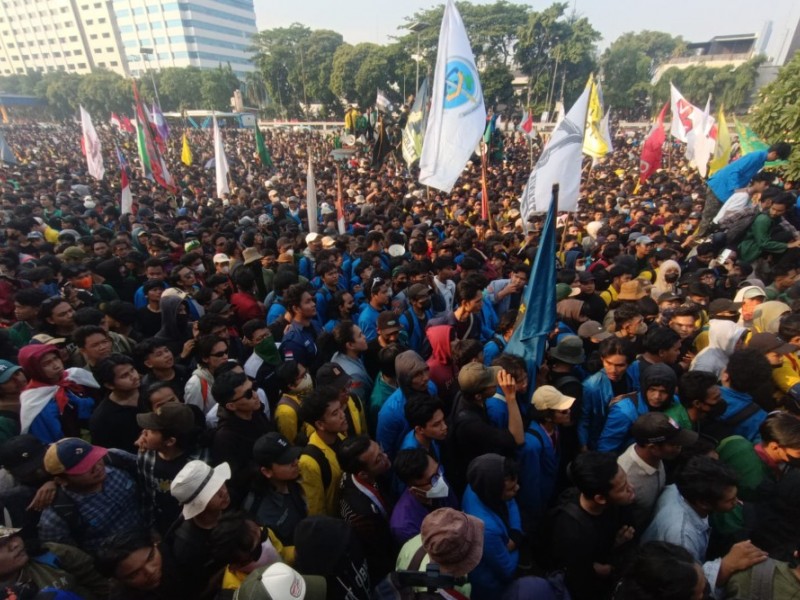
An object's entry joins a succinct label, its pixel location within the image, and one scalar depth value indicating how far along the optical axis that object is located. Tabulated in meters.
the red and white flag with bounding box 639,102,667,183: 12.09
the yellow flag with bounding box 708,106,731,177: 10.54
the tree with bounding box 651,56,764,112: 38.21
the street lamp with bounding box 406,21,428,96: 13.50
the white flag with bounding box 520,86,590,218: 5.59
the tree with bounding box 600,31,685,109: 47.12
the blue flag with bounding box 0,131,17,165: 14.02
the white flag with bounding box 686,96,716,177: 11.74
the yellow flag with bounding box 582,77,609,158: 12.22
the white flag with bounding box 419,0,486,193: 5.91
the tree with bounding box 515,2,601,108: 45.66
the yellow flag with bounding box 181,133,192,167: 16.34
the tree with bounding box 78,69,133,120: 57.44
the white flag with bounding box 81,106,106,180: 11.62
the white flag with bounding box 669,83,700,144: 12.28
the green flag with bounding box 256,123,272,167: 15.81
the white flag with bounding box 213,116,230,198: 11.17
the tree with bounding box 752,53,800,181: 8.38
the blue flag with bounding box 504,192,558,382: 3.28
